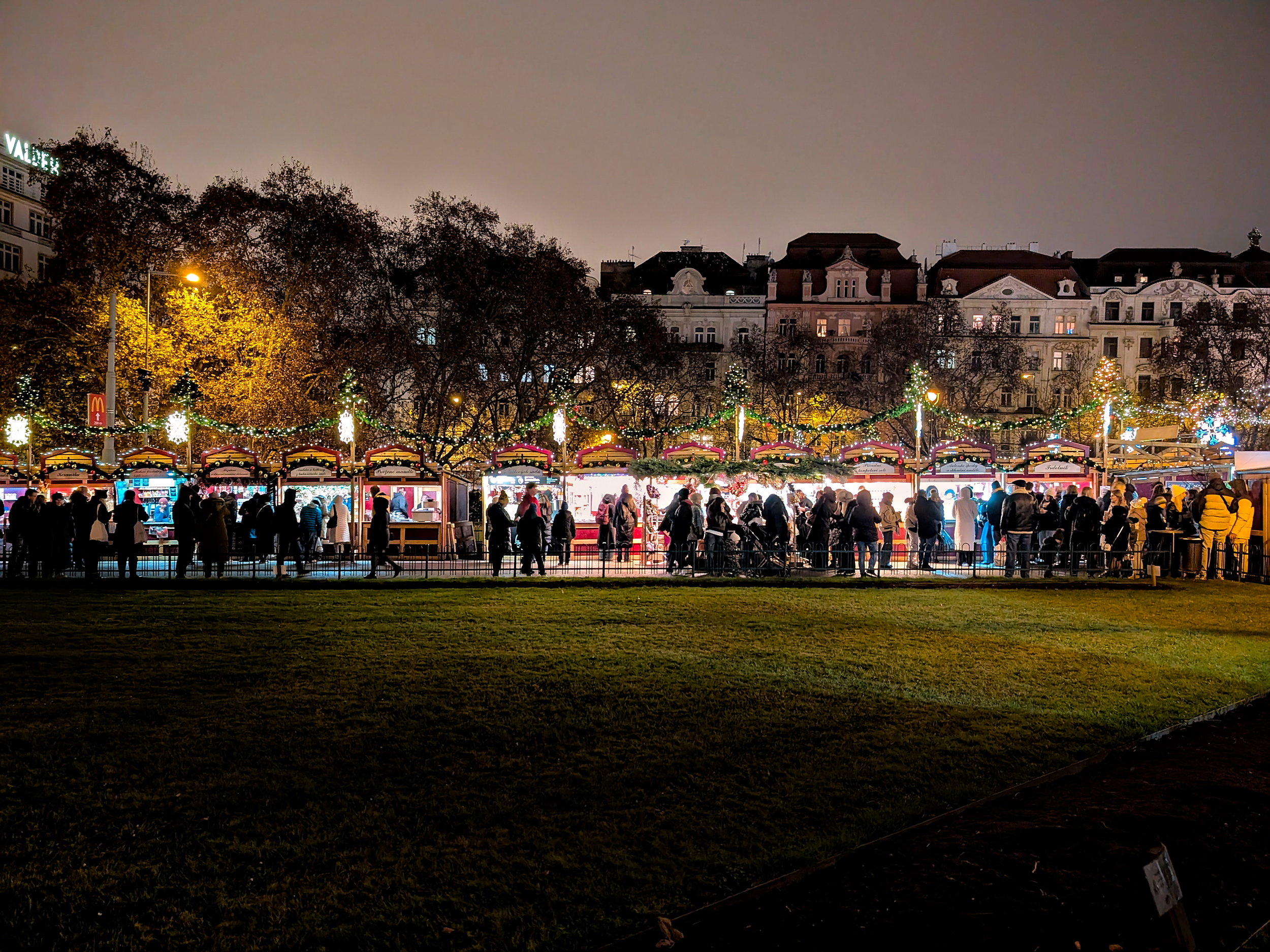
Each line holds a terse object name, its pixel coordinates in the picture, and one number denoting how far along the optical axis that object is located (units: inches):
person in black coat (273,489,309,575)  858.1
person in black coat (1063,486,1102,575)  930.7
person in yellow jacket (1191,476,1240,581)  887.1
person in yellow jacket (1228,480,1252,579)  886.4
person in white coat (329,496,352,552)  1127.0
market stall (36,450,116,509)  1144.8
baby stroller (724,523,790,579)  863.7
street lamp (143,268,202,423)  1402.6
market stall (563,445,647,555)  1130.0
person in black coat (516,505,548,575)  866.1
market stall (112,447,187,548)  1147.3
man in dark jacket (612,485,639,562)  1058.7
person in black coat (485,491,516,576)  872.9
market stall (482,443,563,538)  1151.0
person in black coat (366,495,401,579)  882.1
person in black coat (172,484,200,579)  824.9
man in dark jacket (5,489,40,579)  834.8
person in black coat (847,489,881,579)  871.7
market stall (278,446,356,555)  1147.3
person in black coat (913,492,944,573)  934.4
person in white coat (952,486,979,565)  1024.2
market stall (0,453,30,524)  1153.4
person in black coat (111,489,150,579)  807.1
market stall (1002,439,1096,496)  1255.5
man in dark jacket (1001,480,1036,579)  880.3
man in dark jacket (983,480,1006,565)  963.3
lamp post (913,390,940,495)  1301.7
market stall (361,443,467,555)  1139.9
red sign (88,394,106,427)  1337.4
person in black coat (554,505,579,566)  1002.7
